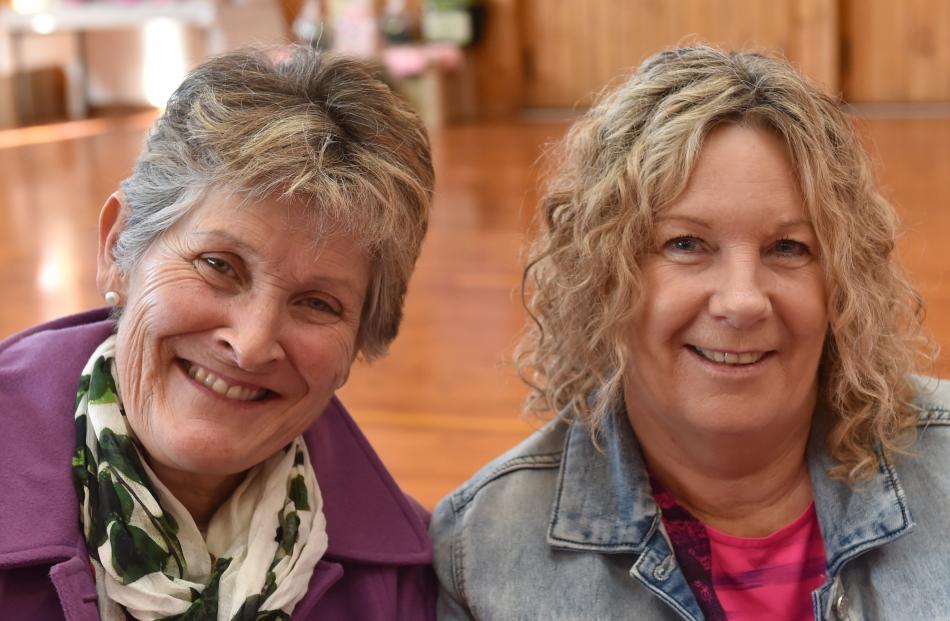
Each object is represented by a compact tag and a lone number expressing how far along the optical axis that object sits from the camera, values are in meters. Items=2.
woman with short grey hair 1.46
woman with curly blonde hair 1.53
